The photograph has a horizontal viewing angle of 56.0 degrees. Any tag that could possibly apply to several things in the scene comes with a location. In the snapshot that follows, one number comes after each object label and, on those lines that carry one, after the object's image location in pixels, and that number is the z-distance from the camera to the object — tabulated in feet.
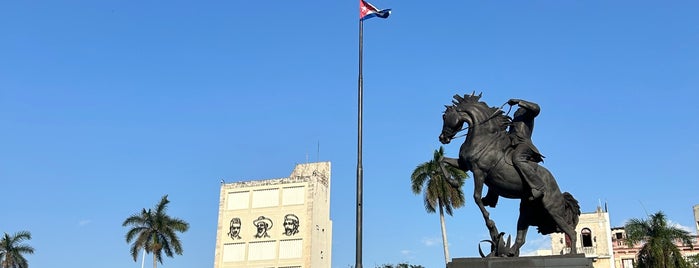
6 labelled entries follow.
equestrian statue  41.37
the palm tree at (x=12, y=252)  213.46
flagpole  48.80
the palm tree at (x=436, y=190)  153.38
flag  65.92
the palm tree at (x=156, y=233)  195.31
